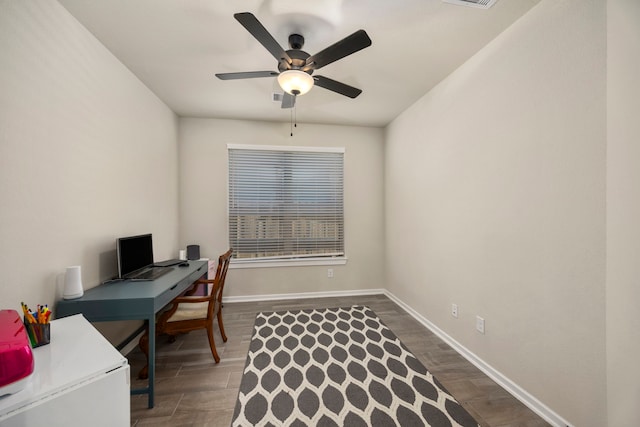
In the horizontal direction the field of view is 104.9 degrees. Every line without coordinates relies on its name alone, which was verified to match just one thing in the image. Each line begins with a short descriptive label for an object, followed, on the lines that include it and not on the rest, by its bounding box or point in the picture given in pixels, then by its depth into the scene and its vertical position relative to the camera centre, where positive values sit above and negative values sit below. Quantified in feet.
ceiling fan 4.90 +3.51
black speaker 10.91 -1.73
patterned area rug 5.16 -4.30
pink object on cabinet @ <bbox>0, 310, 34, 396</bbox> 2.68 -1.64
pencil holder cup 3.78 -1.83
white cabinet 2.73 -2.12
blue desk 5.32 -2.02
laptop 6.84 -1.43
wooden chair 6.79 -2.98
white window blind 11.85 +0.47
